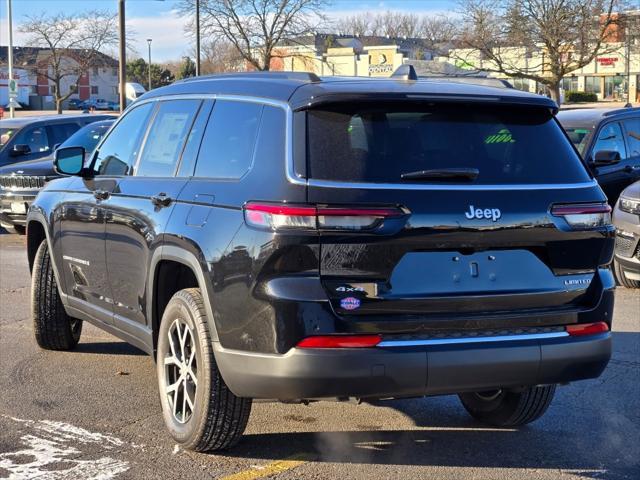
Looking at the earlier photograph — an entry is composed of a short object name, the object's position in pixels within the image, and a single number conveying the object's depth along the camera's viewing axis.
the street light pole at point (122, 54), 24.92
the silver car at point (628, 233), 9.47
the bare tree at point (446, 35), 30.55
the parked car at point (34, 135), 15.50
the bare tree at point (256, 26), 42.84
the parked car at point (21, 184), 13.59
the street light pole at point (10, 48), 38.56
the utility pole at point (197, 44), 34.32
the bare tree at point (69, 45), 46.00
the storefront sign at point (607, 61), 52.17
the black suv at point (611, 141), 11.88
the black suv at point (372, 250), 3.96
